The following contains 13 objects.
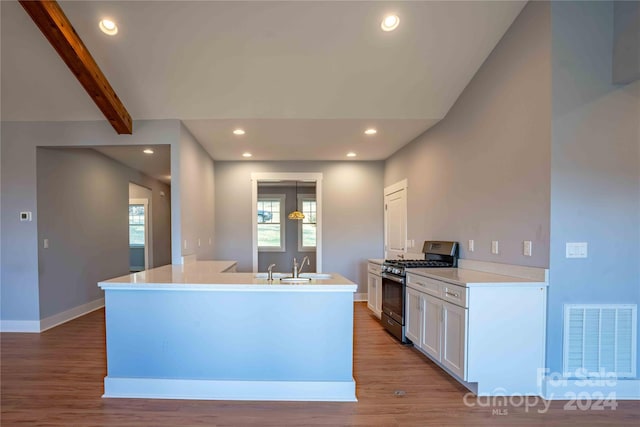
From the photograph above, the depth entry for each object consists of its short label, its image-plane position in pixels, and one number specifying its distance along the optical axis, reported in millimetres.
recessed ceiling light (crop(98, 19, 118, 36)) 2865
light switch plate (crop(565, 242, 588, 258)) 2447
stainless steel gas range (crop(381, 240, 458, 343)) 3668
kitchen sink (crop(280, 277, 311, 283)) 2674
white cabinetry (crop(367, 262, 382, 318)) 4656
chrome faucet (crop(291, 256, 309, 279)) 2759
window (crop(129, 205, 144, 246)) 9203
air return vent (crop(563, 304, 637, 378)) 2447
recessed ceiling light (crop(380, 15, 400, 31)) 2812
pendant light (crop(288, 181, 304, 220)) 6891
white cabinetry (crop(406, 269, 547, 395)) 2484
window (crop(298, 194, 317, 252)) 8266
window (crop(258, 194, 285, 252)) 8281
